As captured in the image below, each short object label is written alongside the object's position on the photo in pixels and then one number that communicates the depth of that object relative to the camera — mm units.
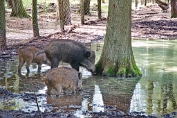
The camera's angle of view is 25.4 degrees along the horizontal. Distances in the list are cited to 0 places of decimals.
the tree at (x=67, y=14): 27875
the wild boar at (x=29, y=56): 13031
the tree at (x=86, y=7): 38409
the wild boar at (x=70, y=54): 12367
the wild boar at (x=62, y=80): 9820
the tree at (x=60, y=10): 26122
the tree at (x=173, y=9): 34000
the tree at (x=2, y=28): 16641
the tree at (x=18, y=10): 31719
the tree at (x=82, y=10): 25547
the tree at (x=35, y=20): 19625
